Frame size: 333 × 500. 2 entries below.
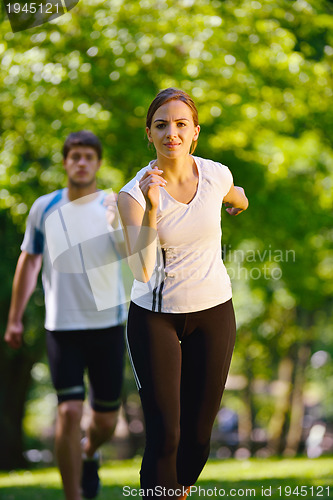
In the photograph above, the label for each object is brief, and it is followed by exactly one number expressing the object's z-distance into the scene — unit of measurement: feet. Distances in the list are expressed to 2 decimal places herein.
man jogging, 31.03
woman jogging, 21.46
